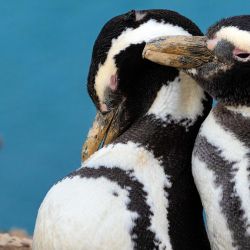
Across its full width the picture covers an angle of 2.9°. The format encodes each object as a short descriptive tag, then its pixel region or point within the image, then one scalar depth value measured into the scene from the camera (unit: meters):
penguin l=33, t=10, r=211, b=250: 3.89
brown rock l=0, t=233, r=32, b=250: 4.84
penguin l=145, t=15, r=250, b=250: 3.81
